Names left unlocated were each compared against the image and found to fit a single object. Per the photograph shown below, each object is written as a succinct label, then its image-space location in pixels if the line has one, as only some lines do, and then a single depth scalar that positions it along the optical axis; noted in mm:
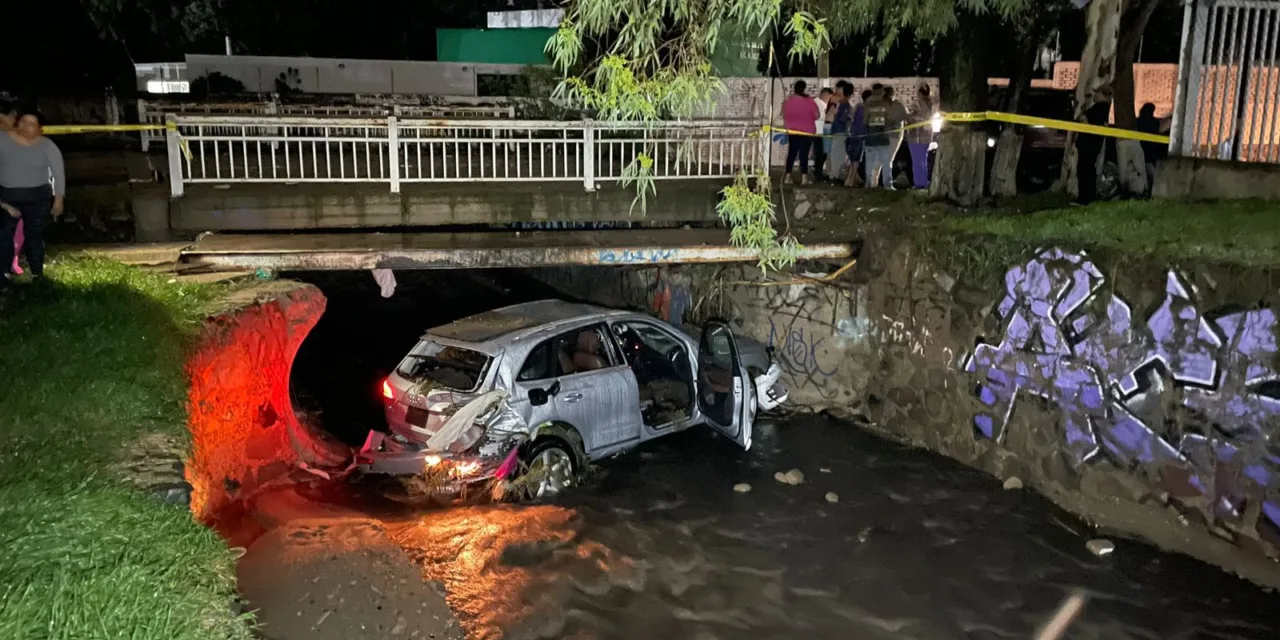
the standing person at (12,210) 8297
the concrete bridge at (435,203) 10141
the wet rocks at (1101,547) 7457
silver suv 7922
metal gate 8711
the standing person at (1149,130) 12195
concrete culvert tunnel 11516
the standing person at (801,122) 13352
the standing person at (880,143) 13031
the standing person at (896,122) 13055
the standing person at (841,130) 13590
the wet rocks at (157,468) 5023
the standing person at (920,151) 13391
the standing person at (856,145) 13289
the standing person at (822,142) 13742
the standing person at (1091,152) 10781
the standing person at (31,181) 8219
